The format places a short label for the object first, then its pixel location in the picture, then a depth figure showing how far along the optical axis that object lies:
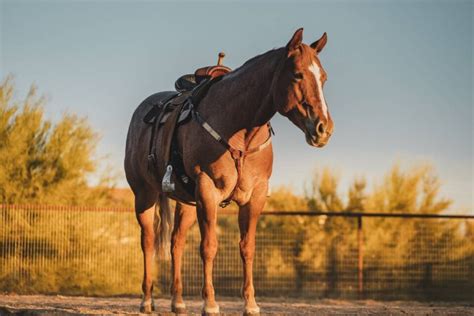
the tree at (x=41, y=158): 16.44
